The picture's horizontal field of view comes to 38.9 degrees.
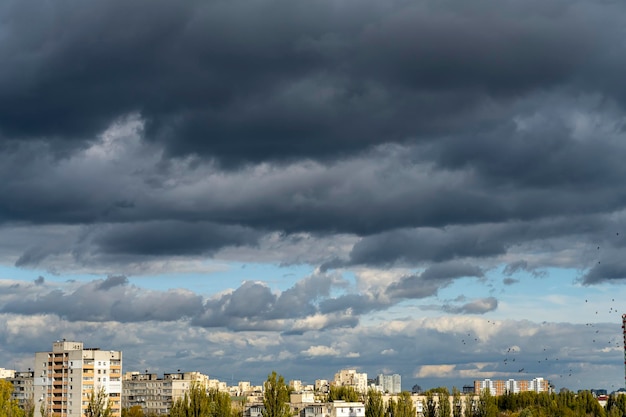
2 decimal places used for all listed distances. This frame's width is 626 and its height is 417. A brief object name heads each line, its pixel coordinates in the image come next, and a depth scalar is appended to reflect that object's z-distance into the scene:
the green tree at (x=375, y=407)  195.62
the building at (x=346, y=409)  186.12
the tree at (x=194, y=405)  152.20
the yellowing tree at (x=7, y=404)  133.75
